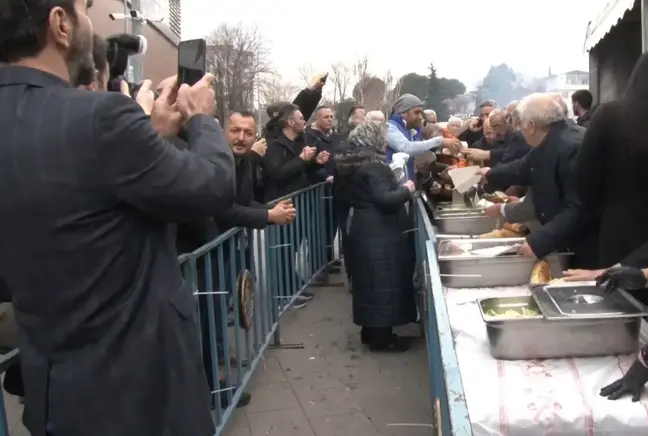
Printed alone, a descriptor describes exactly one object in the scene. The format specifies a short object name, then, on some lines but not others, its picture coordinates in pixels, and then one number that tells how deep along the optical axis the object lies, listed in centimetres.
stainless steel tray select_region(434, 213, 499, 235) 483
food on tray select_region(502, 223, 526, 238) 411
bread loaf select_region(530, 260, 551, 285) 324
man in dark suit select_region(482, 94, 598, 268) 334
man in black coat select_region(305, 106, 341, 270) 806
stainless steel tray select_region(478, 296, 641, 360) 230
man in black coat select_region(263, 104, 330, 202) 678
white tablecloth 199
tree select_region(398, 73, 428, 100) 3220
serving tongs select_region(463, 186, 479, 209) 554
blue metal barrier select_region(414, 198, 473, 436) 151
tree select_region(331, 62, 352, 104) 4055
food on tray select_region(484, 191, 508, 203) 523
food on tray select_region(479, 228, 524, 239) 408
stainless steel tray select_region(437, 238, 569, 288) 334
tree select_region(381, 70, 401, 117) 3726
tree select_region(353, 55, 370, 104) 3823
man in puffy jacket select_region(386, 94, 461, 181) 674
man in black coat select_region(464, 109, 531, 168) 574
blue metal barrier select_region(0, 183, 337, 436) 377
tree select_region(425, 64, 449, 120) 1738
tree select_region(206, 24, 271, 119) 3722
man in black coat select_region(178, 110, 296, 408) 389
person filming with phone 158
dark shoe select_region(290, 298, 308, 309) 690
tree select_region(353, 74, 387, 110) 3681
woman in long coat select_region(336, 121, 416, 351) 537
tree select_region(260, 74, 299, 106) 4216
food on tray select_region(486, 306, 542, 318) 247
